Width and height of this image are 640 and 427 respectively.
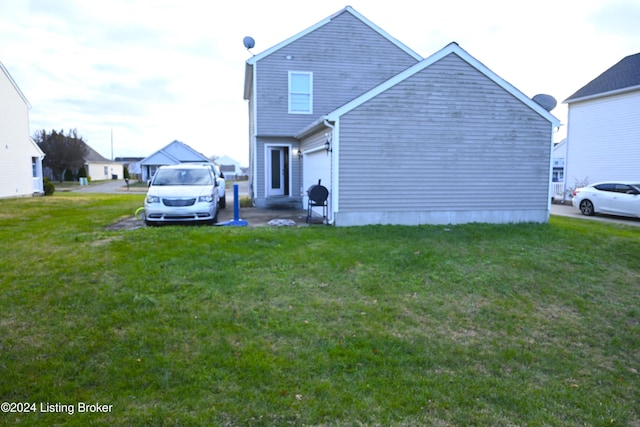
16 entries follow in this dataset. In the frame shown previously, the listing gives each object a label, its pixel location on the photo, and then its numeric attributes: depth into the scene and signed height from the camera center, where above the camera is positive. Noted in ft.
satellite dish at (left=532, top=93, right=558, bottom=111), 38.89 +7.69
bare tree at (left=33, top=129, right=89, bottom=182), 151.12 +10.80
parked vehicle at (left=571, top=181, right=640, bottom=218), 46.05 -2.19
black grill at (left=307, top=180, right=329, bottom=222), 34.86 -1.29
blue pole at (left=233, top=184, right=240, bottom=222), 35.43 -2.42
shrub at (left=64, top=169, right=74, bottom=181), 163.57 +1.18
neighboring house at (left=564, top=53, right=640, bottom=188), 59.93 +8.53
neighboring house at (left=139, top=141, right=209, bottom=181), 152.97 +8.89
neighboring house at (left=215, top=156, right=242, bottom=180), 289.64 +10.43
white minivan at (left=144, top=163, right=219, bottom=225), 33.37 -1.96
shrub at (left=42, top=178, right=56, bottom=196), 82.14 -1.89
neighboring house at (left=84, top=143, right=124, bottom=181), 188.39 +5.55
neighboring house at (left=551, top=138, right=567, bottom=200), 109.81 +5.34
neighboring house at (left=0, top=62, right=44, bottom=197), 70.18 +6.12
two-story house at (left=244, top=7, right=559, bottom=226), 33.91 +2.64
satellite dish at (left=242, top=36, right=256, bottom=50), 51.62 +17.58
